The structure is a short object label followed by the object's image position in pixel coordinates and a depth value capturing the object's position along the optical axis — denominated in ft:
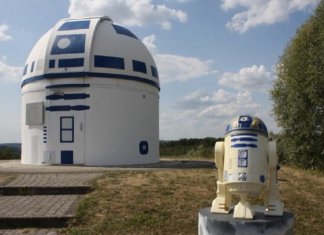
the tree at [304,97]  64.13
